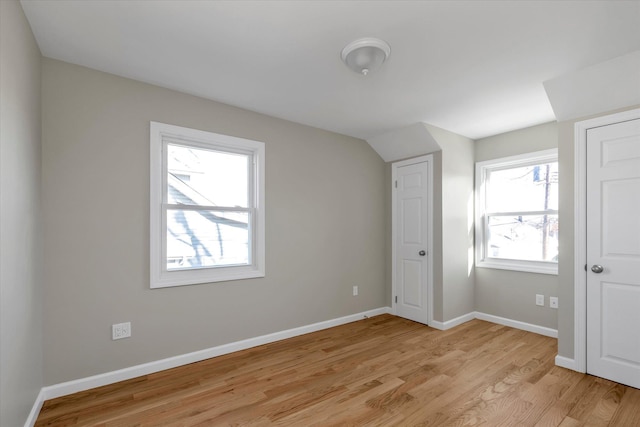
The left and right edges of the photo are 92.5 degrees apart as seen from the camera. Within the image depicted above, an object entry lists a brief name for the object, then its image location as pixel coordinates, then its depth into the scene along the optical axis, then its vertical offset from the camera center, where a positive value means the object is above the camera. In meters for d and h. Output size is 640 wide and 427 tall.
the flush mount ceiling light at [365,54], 2.01 +1.11
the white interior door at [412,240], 3.96 -0.34
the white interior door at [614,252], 2.38 -0.29
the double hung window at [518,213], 3.59 +0.04
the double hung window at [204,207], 2.71 +0.08
